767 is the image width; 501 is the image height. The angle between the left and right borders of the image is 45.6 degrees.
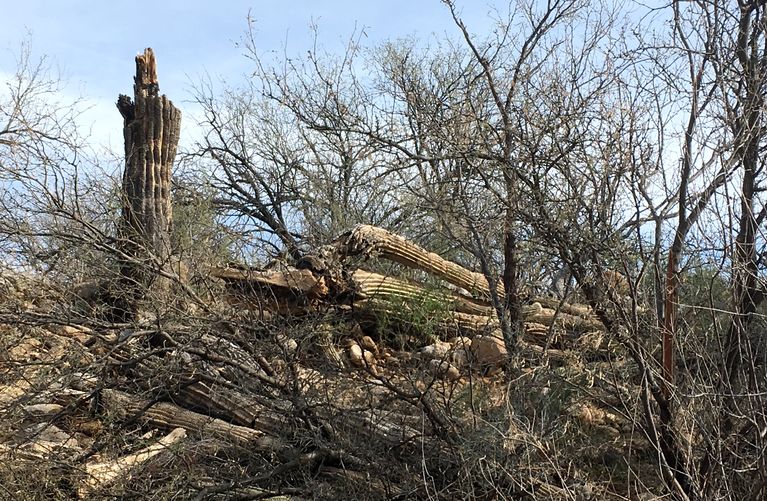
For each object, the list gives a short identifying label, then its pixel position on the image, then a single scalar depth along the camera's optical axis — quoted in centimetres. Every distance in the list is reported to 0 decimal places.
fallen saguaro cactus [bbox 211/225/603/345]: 717
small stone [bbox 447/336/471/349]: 741
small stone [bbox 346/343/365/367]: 752
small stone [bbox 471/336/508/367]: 731
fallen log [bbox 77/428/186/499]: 612
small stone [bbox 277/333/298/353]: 637
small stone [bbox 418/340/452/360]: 720
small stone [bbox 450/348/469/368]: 718
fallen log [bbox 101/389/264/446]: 659
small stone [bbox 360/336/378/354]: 800
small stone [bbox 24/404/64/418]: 682
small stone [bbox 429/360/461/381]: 606
